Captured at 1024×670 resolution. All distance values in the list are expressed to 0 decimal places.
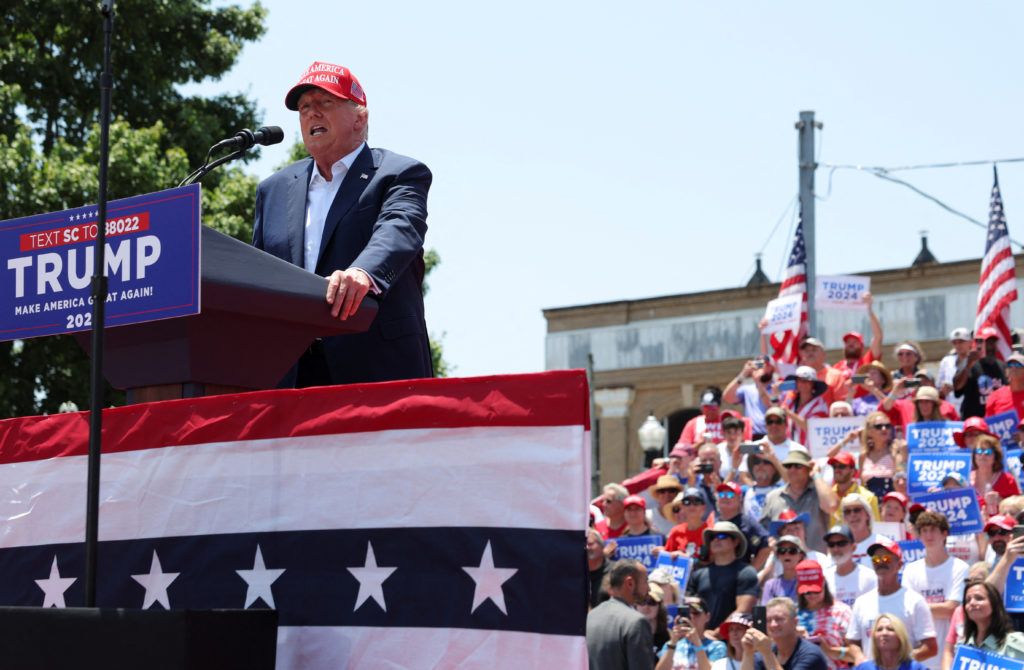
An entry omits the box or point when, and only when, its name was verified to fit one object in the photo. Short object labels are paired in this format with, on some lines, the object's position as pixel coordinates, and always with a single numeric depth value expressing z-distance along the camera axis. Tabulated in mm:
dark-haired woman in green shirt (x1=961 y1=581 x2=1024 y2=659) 8125
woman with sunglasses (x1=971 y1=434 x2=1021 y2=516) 11438
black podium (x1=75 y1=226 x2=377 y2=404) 3488
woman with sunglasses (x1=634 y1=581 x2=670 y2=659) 9344
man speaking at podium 3982
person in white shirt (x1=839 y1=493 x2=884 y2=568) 10570
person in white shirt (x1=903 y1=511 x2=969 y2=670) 9672
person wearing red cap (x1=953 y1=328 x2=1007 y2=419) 14414
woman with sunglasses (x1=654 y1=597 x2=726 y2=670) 9047
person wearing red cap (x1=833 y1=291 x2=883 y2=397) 15633
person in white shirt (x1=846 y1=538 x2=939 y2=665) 9078
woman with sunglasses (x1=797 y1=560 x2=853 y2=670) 9234
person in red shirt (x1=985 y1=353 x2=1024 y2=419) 13055
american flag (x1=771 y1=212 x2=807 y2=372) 18578
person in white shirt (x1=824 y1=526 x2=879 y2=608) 9781
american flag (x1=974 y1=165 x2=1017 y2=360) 17766
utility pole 19234
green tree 16578
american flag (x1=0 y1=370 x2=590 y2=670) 3266
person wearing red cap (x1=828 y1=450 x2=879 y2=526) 11602
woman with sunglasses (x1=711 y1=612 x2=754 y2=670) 9047
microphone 4223
